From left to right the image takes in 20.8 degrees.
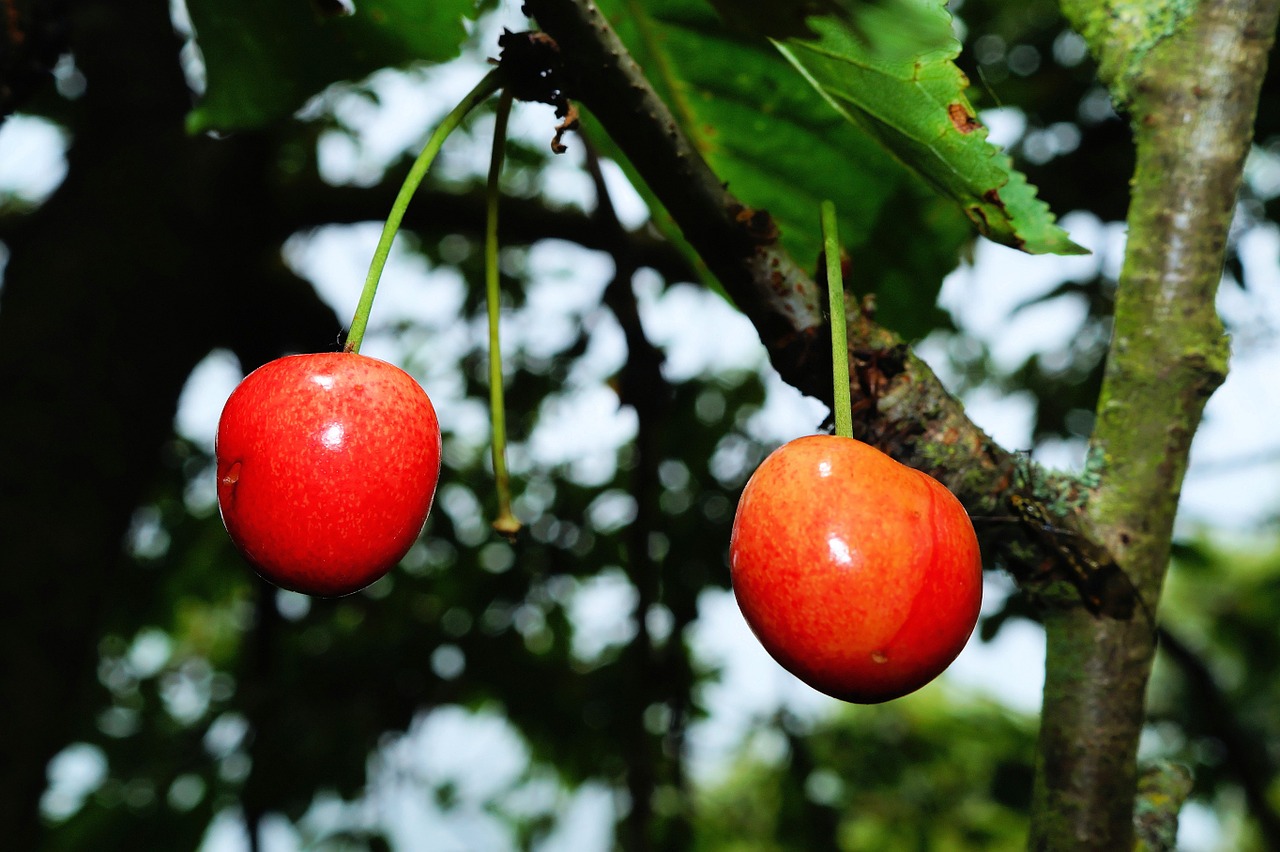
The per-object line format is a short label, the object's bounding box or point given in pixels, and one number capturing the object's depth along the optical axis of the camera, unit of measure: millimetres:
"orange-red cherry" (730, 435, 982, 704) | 324
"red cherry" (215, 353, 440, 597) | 328
